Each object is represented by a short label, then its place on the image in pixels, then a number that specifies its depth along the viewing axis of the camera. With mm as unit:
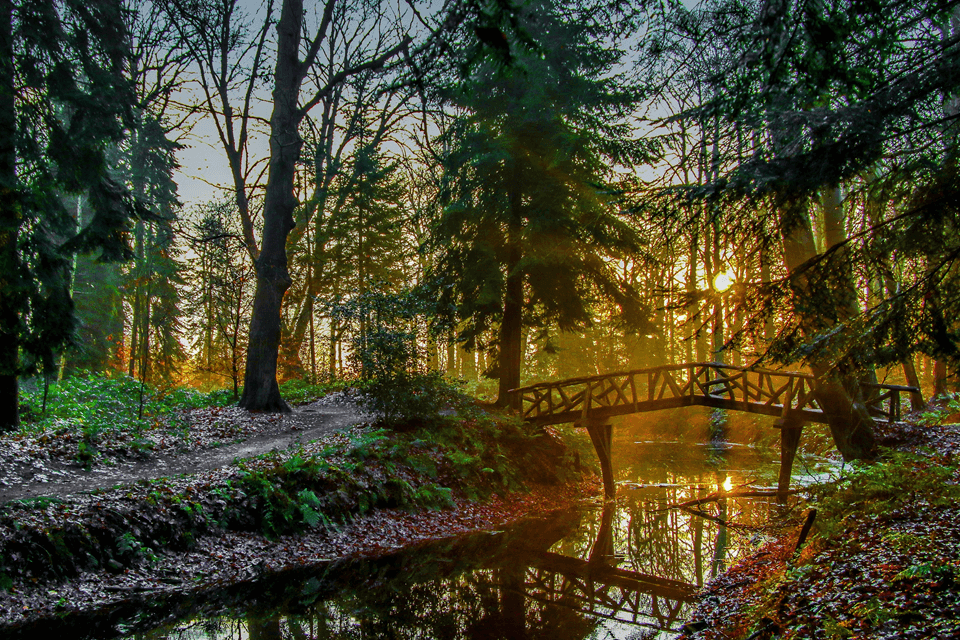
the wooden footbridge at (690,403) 13156
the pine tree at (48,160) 9047
